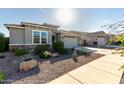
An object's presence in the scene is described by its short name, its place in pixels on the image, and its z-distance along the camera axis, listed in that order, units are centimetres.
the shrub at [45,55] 502
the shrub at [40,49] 598
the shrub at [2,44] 669
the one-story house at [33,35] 645
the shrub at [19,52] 573
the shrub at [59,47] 640
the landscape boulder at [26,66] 355
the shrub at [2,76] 273
